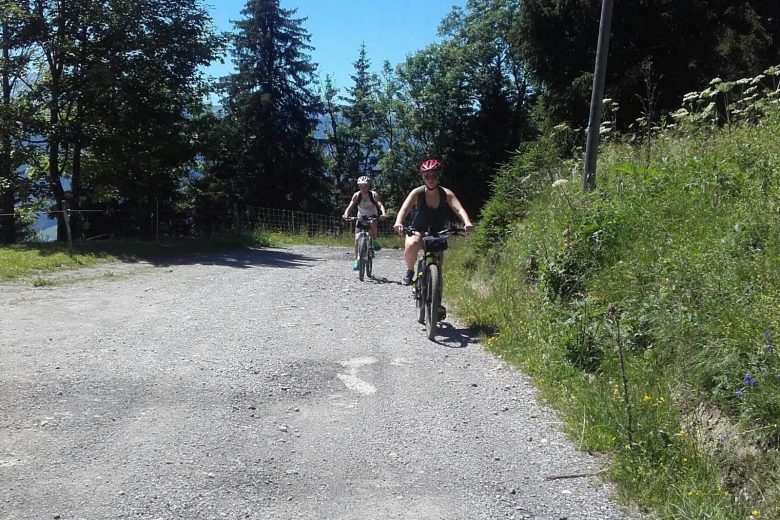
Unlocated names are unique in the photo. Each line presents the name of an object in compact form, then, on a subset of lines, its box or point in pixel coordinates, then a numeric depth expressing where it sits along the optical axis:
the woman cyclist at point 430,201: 7.91
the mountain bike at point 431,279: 7.25
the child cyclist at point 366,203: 12.21
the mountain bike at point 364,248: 12.11
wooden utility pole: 7.75
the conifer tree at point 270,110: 39.84
